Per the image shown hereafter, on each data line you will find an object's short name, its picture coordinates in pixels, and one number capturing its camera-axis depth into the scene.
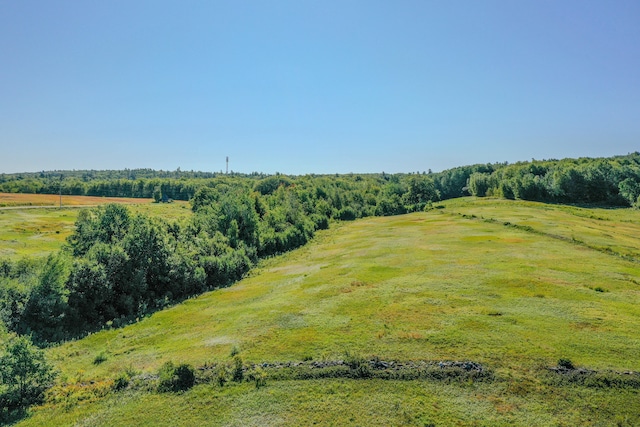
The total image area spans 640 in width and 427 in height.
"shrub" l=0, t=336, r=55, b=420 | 28.77
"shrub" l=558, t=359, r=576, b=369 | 26.34
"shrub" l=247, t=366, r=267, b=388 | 28.44
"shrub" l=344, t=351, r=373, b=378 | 28.11
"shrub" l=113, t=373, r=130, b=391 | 30.17
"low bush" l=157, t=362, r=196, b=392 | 29.02
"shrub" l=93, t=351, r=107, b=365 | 36.88
